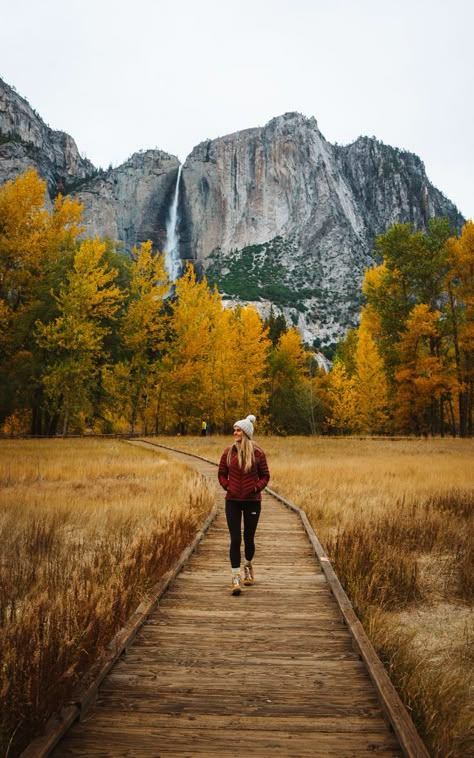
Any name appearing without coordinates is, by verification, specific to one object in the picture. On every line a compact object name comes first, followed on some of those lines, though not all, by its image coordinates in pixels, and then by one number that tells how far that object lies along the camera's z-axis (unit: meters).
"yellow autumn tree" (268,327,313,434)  47.12
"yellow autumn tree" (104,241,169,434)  32.19
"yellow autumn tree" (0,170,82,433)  23.52
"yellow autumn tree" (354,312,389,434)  40.16
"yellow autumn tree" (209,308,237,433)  35.91
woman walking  5.61
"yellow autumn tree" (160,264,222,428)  33.75
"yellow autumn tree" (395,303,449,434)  29.20
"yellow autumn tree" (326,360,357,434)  42.97
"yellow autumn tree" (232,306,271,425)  37.03
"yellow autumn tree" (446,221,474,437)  28.69
